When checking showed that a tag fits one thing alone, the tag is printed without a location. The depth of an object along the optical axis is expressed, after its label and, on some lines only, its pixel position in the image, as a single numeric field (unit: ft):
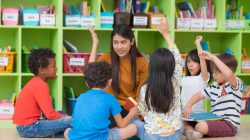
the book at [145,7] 14.28
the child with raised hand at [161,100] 9.62
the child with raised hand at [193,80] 12.13
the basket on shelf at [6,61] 12.92
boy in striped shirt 11.00
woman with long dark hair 11.12
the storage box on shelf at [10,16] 13.07
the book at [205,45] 14.55
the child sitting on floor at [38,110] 10.89
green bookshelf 13.20
